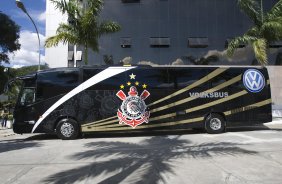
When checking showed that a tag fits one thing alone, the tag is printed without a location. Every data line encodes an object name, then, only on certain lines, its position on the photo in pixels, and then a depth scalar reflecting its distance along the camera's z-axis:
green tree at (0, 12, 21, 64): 34.56
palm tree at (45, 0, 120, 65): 18.92
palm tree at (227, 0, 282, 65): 19.42
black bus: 14.30
